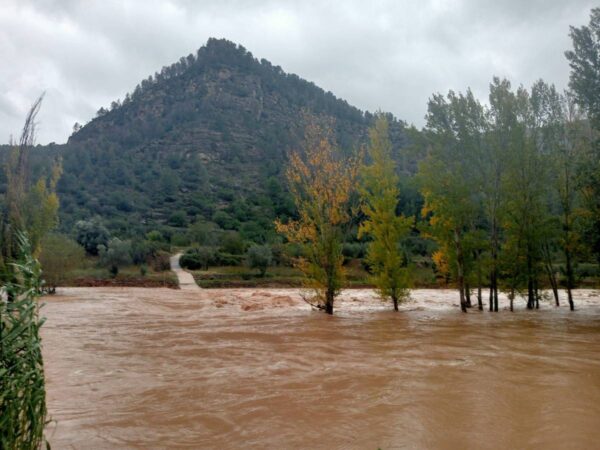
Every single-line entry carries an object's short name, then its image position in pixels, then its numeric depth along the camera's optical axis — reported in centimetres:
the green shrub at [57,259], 2952
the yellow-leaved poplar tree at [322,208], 1819
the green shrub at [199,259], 5025
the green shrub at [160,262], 4842
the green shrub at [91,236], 5236
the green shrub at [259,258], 4622
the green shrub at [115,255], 4550
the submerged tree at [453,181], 1958
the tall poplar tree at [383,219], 2012
